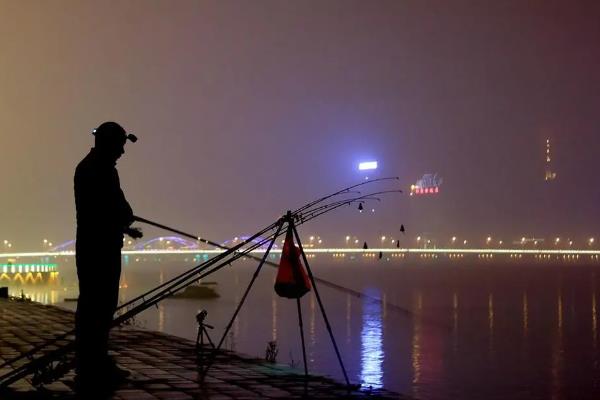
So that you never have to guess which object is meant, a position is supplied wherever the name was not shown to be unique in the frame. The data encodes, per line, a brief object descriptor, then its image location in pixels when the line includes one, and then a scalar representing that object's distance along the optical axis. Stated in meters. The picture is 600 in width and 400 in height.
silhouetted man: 5.07
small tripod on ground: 7.89
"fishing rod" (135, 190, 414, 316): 6.46
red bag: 6.15
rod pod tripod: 5.84
